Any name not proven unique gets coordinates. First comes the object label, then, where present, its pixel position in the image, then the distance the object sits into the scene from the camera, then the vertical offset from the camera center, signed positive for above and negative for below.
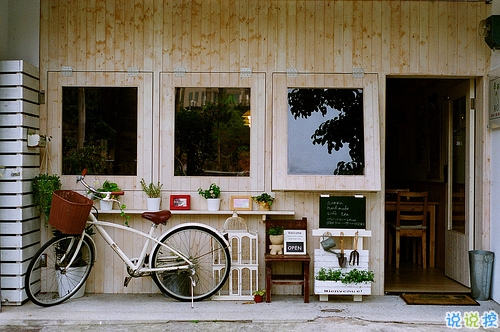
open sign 5.32 -0.67
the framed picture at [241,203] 5.49 -0.30
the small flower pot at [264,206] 5.45 -0.32
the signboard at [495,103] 5.30 +0.71
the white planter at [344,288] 5.23 -1.09
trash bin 5.39 -0.98
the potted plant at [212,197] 5.44 -0.24
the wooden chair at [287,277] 5.17 -0.95
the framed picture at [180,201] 5.52 -0.28
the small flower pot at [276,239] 5.30 -0.63
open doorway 6.24 +0.21
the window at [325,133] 5.38 +0.41
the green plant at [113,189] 5.39 -0.16
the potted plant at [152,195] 5.43 -0.22
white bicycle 5.14 -0.85
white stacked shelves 5.11 -0.08
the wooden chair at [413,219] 7.19 -0.59
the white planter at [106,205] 5.46 -0.32
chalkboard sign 5.41 -0.38
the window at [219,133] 5.56 +0.41
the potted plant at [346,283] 5.23 -1.04
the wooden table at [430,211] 7.25 -0.49
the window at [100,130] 5.58 +0.43
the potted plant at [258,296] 5.25 -1.18
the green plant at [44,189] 5.23 -0.16
